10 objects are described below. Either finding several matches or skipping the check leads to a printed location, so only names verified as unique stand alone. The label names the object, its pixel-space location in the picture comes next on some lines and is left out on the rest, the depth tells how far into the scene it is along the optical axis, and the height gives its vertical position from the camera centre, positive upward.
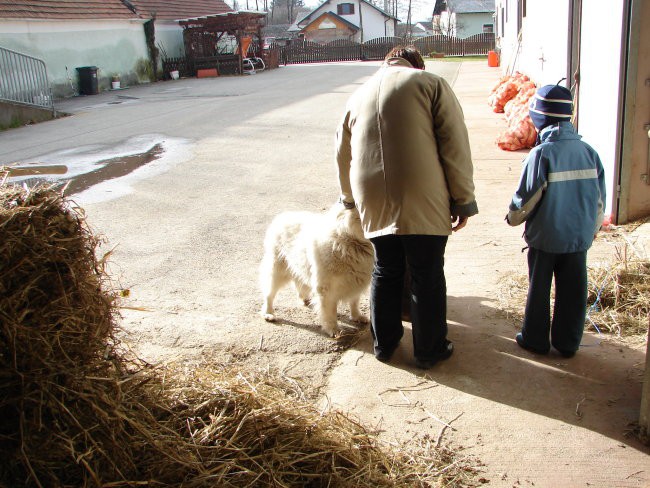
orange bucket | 32.22 -0.24
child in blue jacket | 3.87 -0.91
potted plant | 28.67 -0.10
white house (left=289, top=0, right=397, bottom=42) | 74.50 +4.94
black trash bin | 26.27 +0.09
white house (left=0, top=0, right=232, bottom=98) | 23.77 +1.99
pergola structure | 33.41 +2.19
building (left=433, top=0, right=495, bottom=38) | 65.99 +4.06
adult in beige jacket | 3.73 -0.67
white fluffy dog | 4.61 -1.40
